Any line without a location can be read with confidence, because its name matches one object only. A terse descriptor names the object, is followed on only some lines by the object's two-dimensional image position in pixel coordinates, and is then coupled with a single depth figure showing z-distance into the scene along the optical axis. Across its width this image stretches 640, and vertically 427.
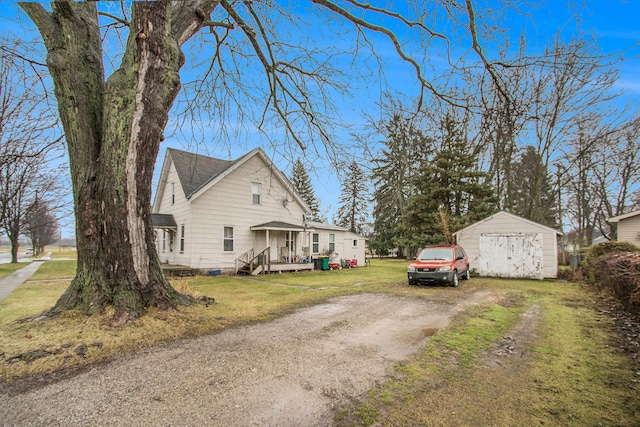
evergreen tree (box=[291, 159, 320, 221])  47.09
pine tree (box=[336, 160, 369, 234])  46.16
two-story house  16.67
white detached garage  16.27
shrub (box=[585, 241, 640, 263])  12.07
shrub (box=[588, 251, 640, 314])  6.50
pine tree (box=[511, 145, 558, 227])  22.92
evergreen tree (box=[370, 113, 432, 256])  31.69
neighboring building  18.42
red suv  12.37
